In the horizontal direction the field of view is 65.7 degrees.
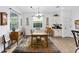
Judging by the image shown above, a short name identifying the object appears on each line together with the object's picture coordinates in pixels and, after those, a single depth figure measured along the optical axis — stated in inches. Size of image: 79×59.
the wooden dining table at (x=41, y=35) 91.4
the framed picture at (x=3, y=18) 72.2
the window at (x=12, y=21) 91.3
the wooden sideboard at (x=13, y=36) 90.6
